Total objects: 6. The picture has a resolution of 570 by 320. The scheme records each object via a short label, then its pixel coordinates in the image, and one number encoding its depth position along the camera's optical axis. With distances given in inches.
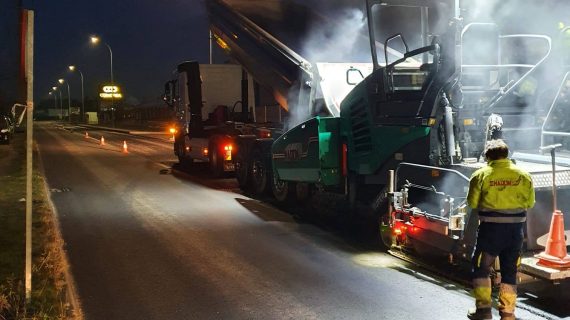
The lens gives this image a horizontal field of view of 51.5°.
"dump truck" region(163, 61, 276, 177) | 628.7
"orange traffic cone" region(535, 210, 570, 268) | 215.9
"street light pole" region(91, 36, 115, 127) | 2023.9
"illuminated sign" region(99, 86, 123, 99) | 3334.2
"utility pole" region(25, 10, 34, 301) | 199.6
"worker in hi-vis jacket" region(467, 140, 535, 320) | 197.9
